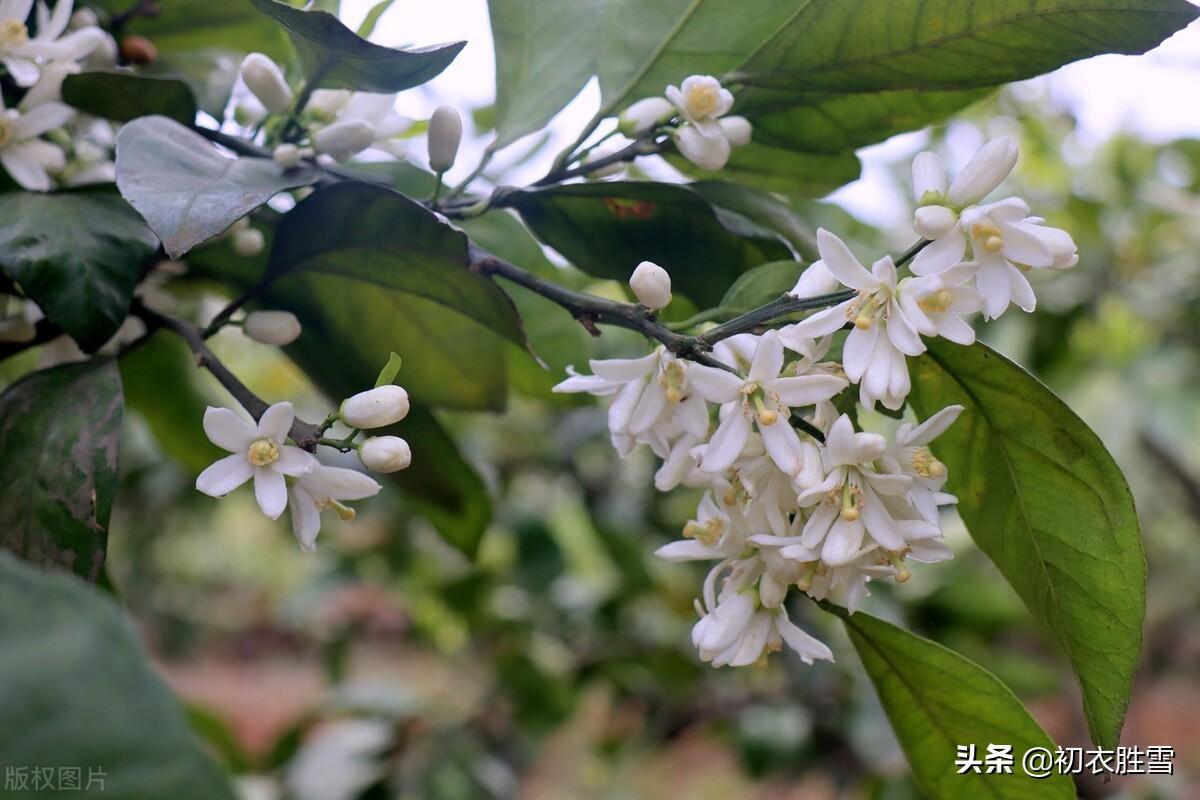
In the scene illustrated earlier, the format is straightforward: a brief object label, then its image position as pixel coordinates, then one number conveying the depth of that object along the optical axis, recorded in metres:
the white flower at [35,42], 0.55
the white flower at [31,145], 0.56
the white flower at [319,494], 0.47
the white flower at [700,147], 0.55
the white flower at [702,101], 0.53
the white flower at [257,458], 0.45
